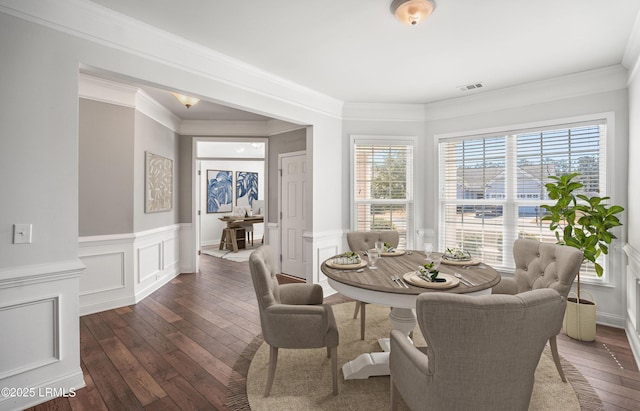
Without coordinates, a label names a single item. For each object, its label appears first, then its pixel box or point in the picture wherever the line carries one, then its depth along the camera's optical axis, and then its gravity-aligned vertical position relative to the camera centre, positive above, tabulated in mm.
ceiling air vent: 3673 +1453
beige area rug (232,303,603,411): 1937 -1271
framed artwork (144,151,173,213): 4148 +310
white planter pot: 2812 -1084
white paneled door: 4922 -110
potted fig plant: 2814 -274
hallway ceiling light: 3600 +1257
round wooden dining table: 1833 -503
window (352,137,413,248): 4418 +297
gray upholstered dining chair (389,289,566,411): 1158 -557
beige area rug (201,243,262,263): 6568 -1147
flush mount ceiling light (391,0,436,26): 2047 +1338
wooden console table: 7376 -680
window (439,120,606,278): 3309 +314
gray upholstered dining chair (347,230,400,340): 3310 -381
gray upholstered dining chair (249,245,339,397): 1947 -776
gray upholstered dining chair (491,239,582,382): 2066 -483
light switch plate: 1884 -184
